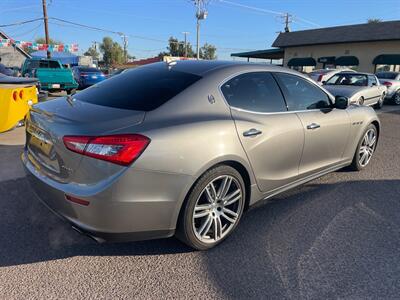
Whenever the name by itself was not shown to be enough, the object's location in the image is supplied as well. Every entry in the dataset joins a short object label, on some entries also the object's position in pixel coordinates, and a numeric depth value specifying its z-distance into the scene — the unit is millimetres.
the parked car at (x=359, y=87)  10398
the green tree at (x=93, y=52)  111000
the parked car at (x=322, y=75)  14959
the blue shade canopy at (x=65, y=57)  40688
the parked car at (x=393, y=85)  14102
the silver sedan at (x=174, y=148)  2352
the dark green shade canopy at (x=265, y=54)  38844
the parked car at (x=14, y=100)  5617
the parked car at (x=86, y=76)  16938
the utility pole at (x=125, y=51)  96719
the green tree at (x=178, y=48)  84844
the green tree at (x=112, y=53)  96375
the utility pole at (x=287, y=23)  53625
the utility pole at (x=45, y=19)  30923
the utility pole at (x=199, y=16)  40081
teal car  12969
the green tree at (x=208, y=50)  90525
